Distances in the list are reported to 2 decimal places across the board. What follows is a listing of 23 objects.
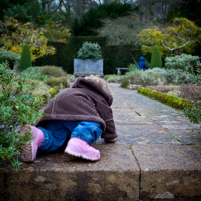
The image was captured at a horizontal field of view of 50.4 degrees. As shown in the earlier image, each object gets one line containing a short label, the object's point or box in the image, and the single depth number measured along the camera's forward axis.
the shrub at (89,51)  14.94
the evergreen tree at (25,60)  9.84
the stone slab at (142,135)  2.01
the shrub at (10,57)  9.55
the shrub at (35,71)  6.87
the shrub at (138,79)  7.80
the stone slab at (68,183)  1.34
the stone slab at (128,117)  2.83
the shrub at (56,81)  6.57
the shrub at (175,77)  6.93
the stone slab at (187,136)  1.98
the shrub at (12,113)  1.19
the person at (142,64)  11.23
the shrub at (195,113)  1.95
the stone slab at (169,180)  1.37
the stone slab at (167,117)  3.01
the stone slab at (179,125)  2.54
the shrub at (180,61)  7.27
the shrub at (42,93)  3.93
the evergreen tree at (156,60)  11.73
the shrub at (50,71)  8.12
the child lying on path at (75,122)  1.43
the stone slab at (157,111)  3.42
